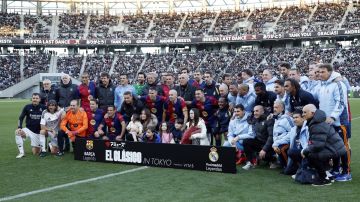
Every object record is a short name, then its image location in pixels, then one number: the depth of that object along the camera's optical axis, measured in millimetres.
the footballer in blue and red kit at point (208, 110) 10023
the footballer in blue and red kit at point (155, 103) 10312
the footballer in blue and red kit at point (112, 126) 10195
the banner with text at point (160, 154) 8062
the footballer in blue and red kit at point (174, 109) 9938
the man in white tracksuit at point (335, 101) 7324
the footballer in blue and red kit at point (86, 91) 10969
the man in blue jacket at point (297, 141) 7516
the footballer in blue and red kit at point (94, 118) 10453
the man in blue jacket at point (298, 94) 7664
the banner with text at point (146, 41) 55594
